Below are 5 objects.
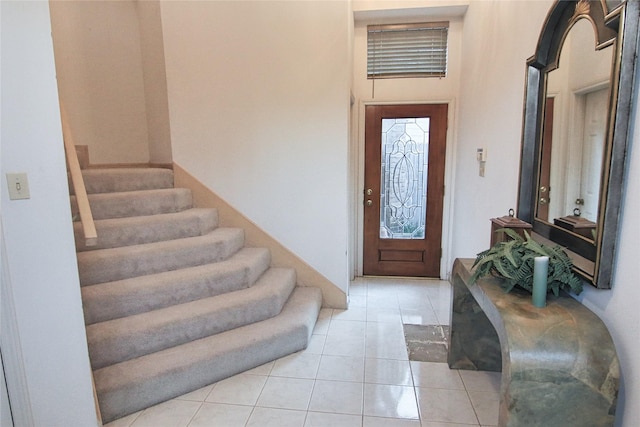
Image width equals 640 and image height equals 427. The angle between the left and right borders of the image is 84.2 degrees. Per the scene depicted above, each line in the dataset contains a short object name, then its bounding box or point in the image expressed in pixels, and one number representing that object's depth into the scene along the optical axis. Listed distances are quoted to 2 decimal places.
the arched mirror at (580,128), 1.26
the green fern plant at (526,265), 1.46
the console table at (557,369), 1.23
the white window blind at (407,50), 3.77
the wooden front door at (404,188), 3.88
